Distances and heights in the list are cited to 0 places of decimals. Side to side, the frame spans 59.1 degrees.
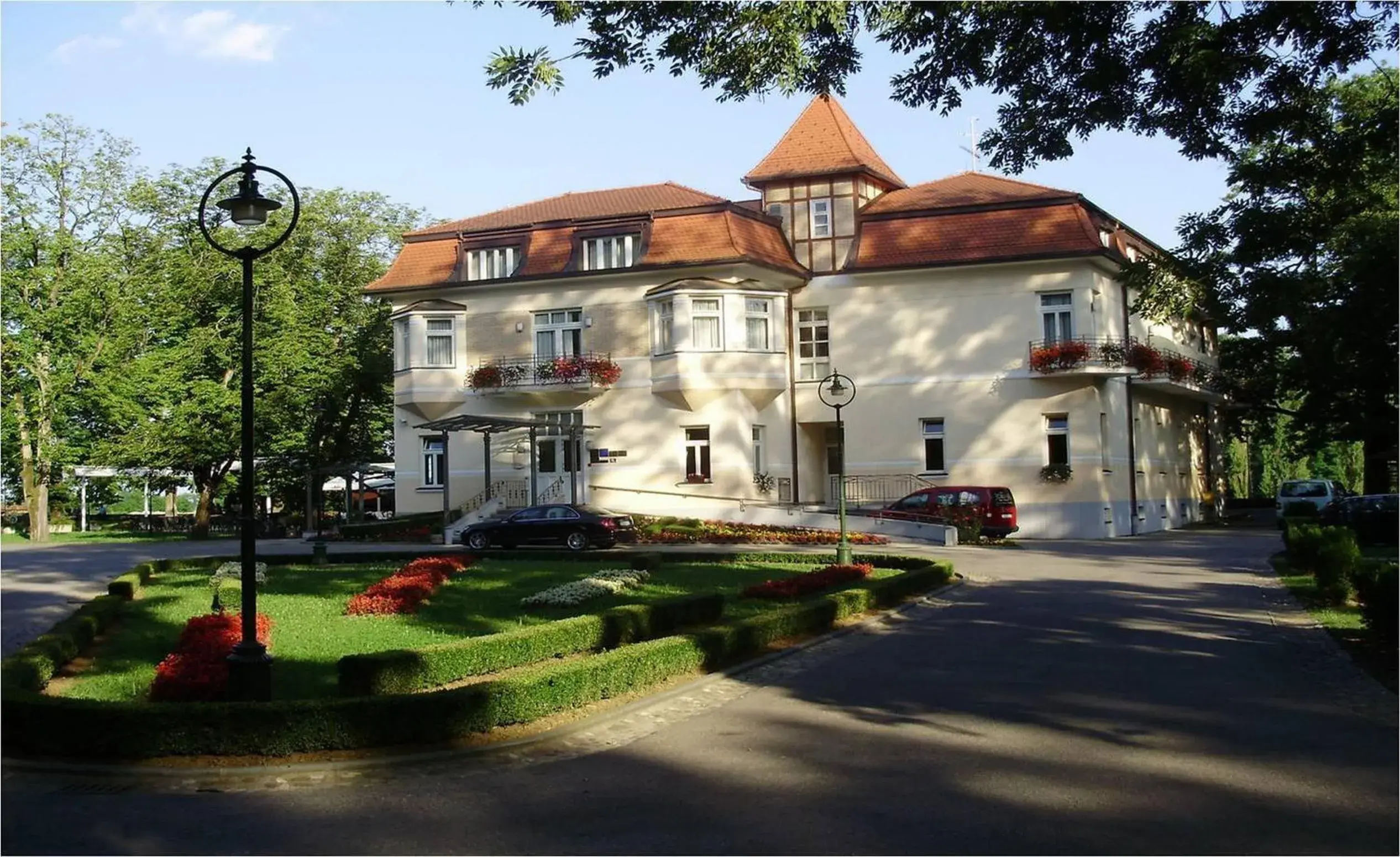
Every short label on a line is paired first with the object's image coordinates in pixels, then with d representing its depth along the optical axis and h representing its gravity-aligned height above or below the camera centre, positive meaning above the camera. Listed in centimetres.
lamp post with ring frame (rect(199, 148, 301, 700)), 1037 -8
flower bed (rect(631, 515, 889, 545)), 3366 -114
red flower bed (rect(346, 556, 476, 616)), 1797 -139
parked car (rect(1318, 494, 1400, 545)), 2917 -96
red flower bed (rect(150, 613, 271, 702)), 1083 -148
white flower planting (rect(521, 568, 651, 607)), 1819 -142
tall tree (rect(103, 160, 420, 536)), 4734 +627
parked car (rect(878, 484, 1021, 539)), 3481 -49
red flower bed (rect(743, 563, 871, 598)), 1892 -144
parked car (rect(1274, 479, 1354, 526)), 4225 -44
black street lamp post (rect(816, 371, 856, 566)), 2345 +267
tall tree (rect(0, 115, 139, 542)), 4841 +775
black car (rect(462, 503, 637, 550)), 3334 -81
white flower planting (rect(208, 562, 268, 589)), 2163 -125
